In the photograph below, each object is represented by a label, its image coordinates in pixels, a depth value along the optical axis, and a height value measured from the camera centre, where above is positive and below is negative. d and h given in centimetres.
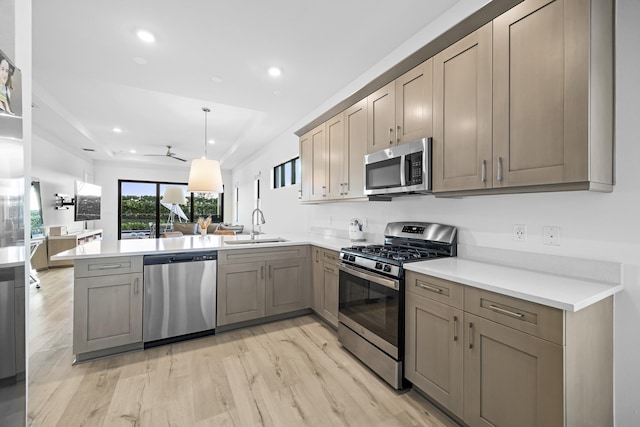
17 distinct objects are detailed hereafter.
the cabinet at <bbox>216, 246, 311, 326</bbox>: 287 -74
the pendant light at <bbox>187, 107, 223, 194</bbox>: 371 +46
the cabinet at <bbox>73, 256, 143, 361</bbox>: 229 -78
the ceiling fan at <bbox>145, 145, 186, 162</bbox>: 669 +148
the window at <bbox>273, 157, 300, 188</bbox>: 496 +75
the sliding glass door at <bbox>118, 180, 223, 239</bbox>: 897 +8
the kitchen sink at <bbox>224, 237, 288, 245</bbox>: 306 -31
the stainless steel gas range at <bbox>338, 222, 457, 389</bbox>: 195 -58
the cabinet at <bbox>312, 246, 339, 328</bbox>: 286 -74
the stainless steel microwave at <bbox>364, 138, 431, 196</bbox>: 204 +35
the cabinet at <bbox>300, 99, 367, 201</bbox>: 281 +64
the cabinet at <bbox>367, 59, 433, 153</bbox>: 209 +84
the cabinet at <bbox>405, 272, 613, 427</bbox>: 120 -69
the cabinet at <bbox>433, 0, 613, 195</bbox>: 130 +59
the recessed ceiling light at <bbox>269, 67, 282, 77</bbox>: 294 +148
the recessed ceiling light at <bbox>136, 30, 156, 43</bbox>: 232 +146
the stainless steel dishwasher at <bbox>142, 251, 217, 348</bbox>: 254 -78
